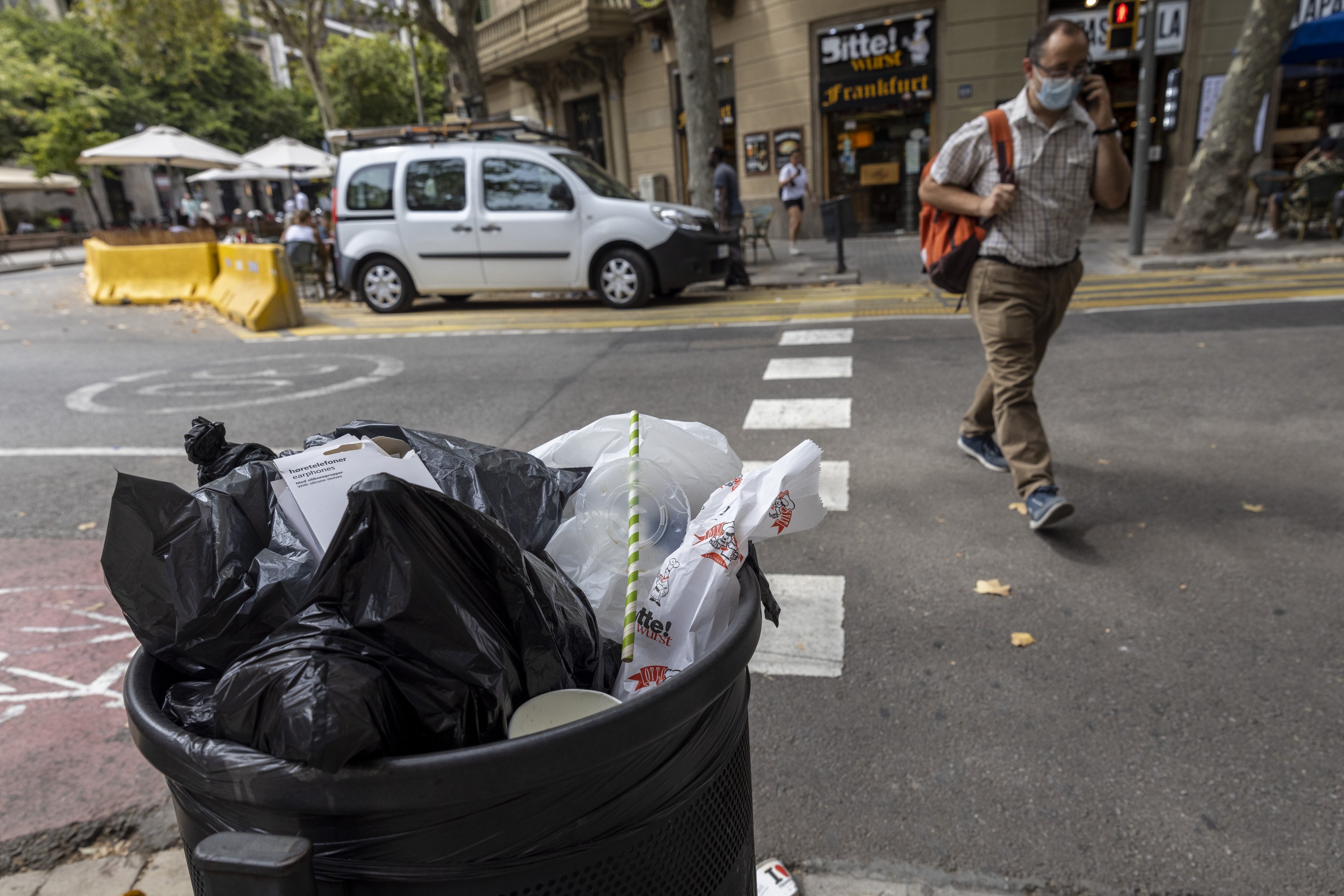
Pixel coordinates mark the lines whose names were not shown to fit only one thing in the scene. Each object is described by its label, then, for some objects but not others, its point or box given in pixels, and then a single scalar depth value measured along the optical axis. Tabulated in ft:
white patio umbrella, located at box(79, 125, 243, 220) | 69.51
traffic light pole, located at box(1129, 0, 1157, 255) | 36.60
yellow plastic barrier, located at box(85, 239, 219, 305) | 44.68
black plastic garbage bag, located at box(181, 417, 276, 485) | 4.58
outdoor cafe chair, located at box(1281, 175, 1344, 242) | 38.78
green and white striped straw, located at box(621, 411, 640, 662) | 4.32
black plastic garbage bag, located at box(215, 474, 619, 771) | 3.12
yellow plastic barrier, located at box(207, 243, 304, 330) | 35.65
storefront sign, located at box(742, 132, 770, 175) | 62.39
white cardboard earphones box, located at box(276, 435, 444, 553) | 4.14
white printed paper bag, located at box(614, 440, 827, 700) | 4.37
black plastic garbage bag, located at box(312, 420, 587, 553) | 4.83
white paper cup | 3.63
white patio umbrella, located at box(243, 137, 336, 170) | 78.95
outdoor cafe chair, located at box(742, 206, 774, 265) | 46.80
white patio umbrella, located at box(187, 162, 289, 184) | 93.15
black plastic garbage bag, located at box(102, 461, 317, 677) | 3.79
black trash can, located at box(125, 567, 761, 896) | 3.13
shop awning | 47.52
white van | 34.37
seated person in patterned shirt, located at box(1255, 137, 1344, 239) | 39.42
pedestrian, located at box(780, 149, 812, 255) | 52.39
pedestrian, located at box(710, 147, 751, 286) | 44.62
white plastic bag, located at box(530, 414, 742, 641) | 4.79
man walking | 12.35
